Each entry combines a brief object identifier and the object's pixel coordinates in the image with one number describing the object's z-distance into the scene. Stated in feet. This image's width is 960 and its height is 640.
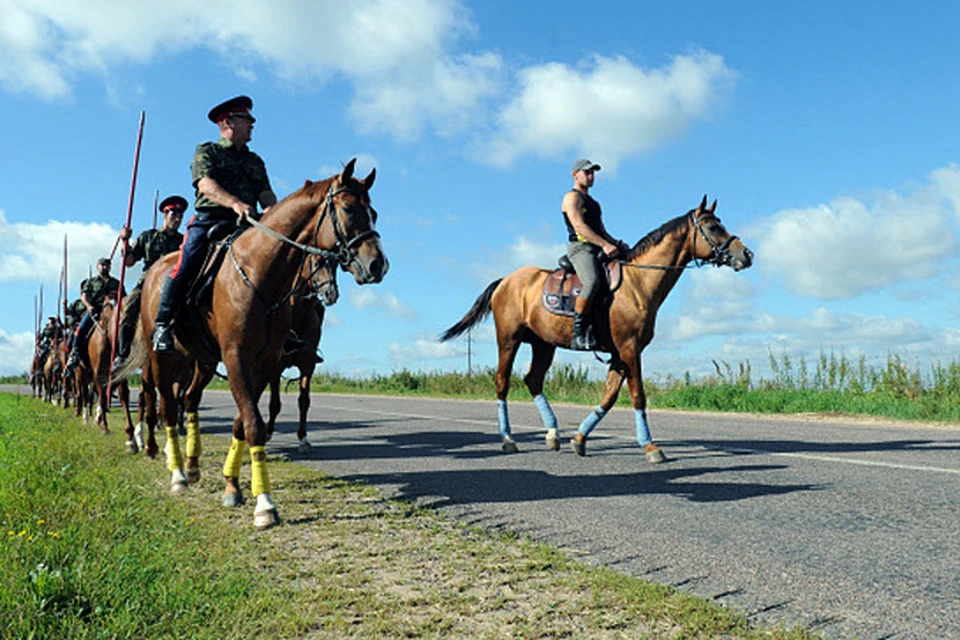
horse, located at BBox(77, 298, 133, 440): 37.73
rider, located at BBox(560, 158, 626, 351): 29.45
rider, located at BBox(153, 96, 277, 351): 20.77
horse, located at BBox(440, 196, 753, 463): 28.50
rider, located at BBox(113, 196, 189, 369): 32.37
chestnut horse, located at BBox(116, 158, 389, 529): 17.54
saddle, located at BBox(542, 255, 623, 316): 29.84
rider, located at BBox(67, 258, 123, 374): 42.09
